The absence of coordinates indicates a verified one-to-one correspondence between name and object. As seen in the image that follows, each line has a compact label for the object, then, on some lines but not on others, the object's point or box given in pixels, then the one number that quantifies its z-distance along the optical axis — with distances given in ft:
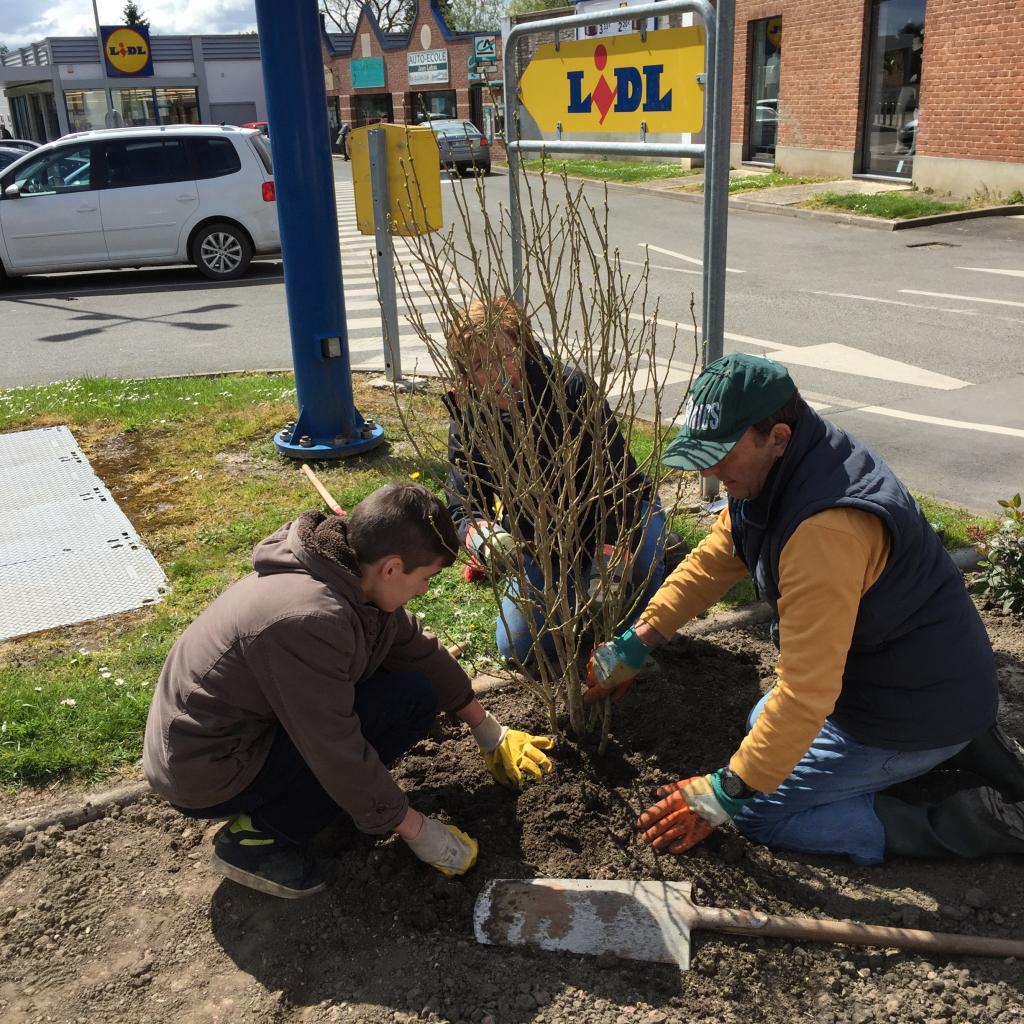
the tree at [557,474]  8.60
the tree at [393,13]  211.08
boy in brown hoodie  7.49
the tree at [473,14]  225.33
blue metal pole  16.81
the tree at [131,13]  251.80
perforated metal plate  13.39
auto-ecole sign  145.18
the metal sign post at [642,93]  12.75
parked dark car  75.25
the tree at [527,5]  216.66
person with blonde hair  8.65
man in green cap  7.37
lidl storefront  161.68
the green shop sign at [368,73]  157.89
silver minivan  39.06
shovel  7.52
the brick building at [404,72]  141.79
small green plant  11.94
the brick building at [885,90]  51.93
